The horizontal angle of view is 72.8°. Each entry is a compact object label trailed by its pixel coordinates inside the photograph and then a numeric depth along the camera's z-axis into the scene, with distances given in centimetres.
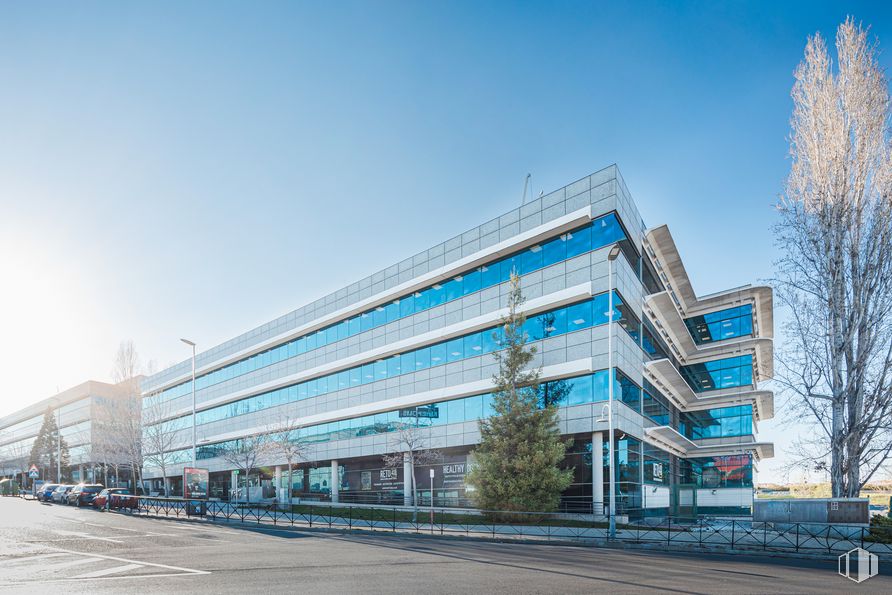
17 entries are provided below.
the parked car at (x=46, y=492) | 5681
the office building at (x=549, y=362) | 3180
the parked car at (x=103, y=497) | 4341
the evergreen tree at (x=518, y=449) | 2875
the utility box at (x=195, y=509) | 3584
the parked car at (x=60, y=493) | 5382
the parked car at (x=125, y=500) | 4241
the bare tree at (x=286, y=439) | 4832
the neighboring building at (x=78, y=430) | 6262
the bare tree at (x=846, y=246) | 2611
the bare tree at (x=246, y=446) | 4832
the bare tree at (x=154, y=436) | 5819
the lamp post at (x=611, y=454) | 2394
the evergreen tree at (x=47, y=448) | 9488
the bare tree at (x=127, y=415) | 5884
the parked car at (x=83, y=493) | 4834
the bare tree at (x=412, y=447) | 3769
